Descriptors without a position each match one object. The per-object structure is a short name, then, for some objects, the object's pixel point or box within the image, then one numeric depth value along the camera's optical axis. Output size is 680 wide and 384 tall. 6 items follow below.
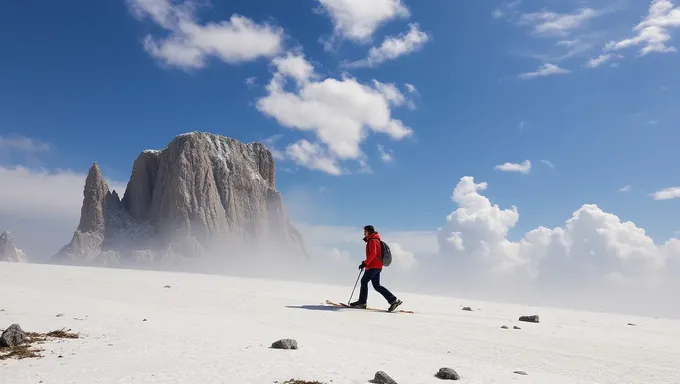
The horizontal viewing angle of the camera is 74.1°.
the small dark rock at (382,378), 4.96
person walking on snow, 13.11
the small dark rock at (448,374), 5.42
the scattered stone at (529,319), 12.31
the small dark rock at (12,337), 5.85
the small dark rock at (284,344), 6.61
